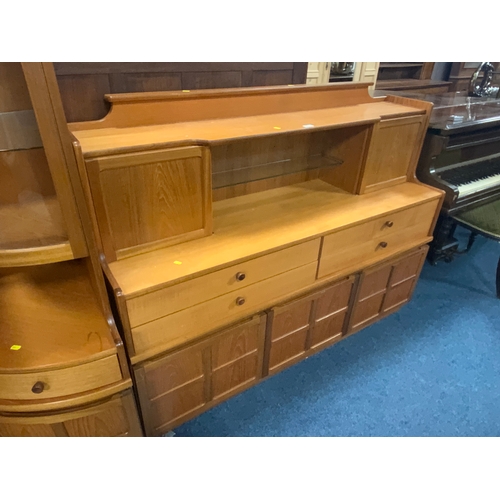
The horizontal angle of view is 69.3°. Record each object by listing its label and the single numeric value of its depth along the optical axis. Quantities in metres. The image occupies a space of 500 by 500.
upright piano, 1.96
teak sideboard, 1.12
